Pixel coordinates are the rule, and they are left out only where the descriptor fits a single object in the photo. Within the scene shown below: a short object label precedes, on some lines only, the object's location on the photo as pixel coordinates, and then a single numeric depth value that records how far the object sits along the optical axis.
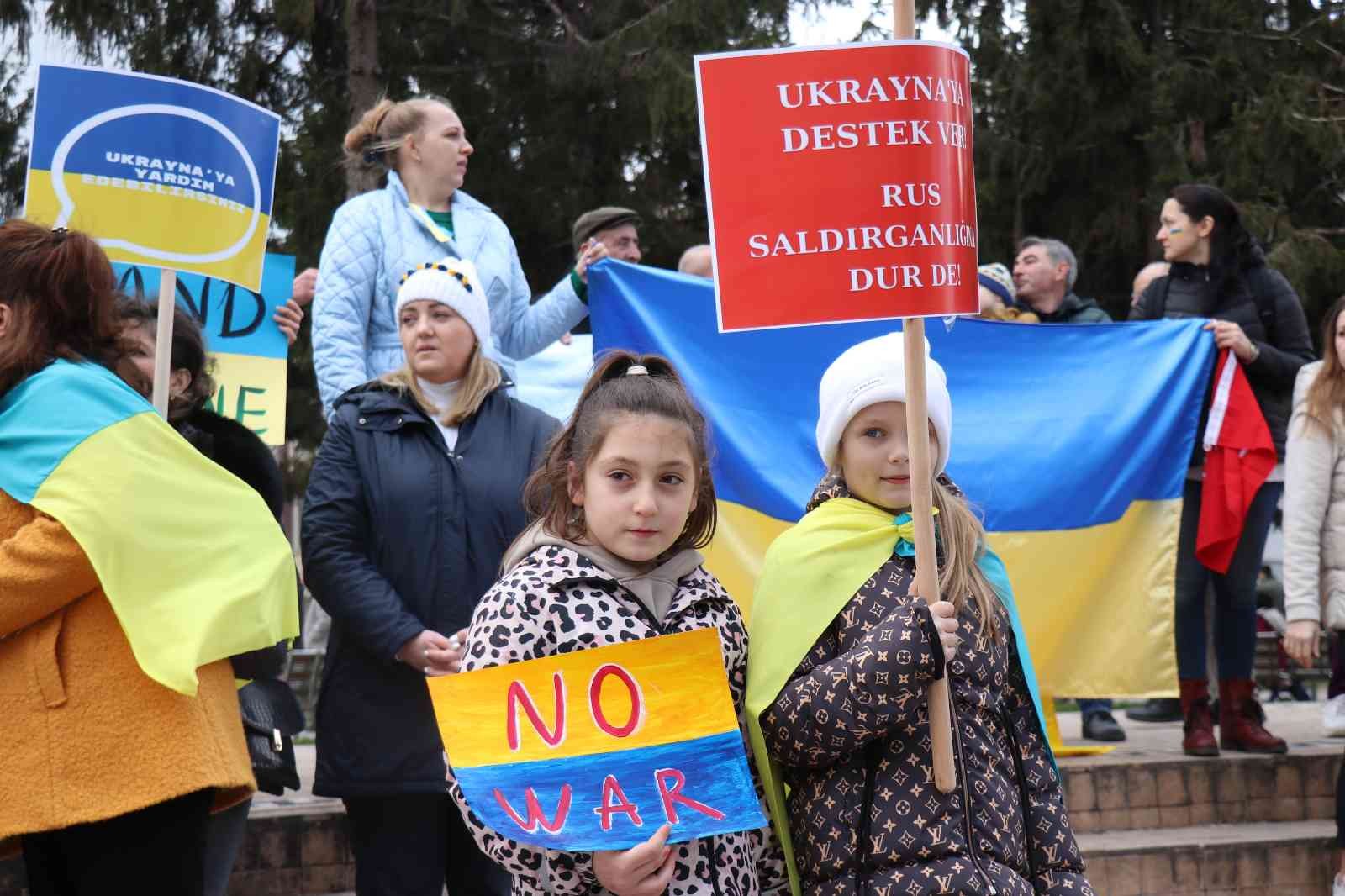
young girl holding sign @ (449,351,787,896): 3.19
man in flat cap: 7.20
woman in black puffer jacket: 6.81
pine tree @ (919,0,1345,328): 14.07
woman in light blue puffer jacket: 5.60
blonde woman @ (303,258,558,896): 4.53
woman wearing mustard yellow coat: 3.22
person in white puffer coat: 6.36
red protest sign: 3.51
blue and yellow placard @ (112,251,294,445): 6.29
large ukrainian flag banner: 6.66
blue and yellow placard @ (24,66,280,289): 4.64
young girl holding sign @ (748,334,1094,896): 3.36
